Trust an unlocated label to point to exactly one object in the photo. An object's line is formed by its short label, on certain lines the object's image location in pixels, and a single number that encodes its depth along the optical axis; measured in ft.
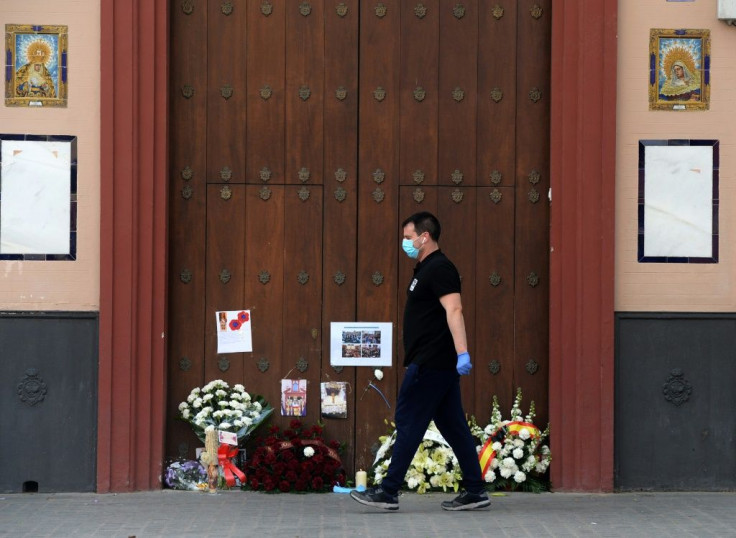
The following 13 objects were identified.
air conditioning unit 55.98
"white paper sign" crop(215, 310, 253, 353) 58.29
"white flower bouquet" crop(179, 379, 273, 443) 57.16
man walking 50.47
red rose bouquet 55.98
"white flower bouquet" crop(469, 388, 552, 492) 56.75
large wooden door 58.39
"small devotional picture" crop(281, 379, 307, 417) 58.44
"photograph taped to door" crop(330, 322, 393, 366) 58.44
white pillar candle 56.80
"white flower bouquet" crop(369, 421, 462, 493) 56.70
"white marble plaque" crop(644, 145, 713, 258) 56.95
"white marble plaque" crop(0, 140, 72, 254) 56.03
